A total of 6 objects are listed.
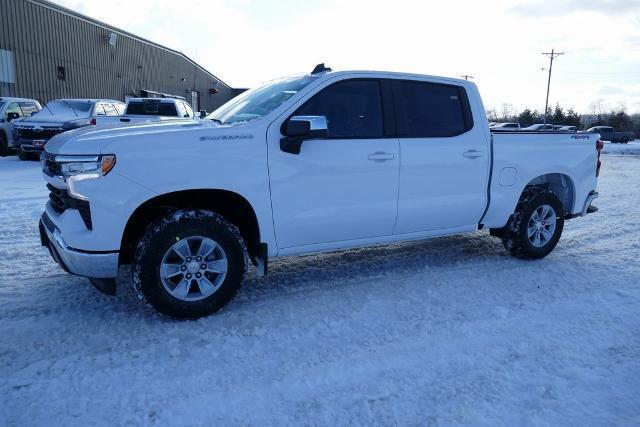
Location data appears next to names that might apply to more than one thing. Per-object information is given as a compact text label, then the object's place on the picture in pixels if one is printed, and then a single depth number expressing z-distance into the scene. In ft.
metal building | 78.38
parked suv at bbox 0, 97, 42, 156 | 48.91
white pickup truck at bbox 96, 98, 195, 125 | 42.39
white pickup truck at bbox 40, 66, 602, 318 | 11.17
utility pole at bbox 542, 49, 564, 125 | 201.44
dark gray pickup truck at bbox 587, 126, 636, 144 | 151.94
